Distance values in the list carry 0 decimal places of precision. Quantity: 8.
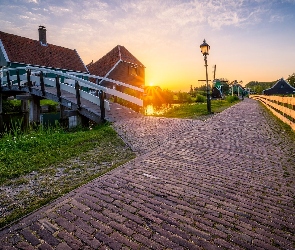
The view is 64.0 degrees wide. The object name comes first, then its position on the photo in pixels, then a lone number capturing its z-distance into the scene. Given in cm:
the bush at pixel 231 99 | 3102
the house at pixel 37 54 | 2328
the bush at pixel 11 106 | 1900
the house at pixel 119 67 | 3067
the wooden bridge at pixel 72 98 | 976
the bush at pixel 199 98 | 3350
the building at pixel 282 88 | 6406
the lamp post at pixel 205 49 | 1413
